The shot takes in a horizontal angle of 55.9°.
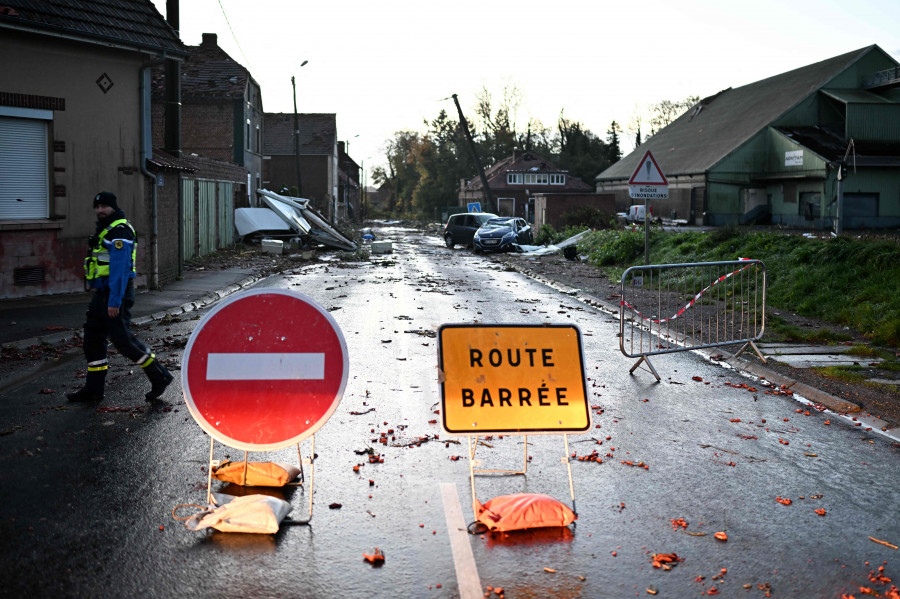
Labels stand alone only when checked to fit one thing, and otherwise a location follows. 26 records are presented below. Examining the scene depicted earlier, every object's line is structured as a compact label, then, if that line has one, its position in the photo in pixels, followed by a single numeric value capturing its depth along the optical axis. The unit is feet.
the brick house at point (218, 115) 148.46
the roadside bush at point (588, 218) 140.97
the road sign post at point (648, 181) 53.88
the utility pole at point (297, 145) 164.86
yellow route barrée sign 18.53
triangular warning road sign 53.83
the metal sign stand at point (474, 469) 17.19
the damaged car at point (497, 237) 123.75
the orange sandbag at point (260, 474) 18.78
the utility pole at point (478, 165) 161.46
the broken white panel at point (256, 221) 115.96
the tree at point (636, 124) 338.13
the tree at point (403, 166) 381.60
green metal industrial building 148.15
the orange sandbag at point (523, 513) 16.37
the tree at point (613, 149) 316.81
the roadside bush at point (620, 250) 89.74
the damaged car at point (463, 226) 136.46
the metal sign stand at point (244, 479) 16.99
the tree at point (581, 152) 318.86
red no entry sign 17.42
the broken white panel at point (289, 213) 119.34
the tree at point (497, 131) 331.16
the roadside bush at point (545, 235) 133.27
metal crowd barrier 36.24
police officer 25.85
